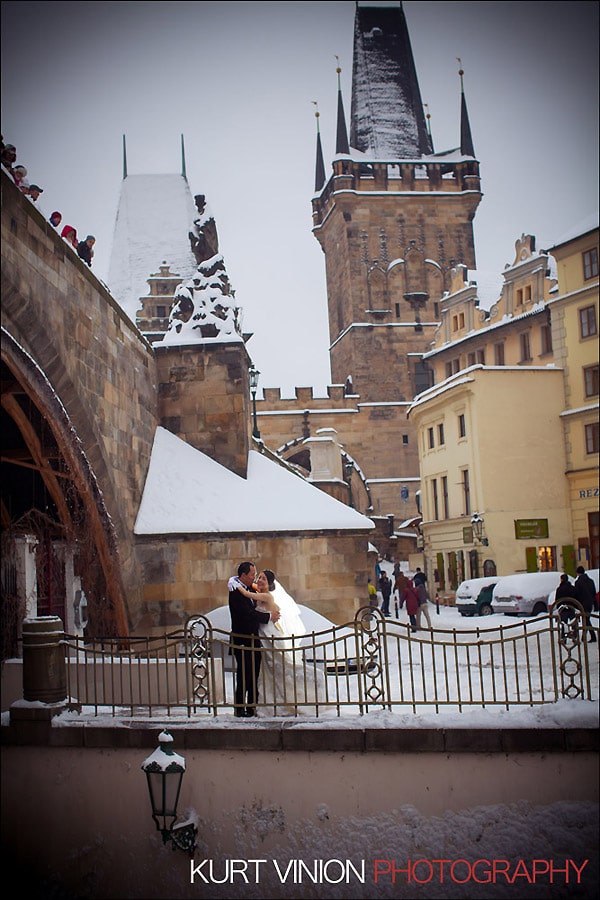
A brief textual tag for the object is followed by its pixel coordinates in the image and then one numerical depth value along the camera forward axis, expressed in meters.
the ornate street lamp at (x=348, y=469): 33.69
